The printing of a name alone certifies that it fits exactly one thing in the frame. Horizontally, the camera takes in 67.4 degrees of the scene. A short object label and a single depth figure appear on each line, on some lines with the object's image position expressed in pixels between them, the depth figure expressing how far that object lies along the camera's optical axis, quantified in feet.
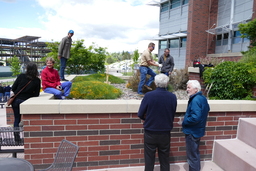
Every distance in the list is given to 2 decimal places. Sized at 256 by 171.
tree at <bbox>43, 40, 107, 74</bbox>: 34.71
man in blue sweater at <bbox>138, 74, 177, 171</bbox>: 8.47
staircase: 9.73
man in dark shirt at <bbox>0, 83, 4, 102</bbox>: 52.19
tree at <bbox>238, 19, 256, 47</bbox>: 28.02
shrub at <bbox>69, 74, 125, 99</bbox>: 17.26
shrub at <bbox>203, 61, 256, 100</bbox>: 14.21
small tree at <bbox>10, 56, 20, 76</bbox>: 151.02
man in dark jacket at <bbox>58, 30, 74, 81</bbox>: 21.89
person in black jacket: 12.12
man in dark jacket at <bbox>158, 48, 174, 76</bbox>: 21.99
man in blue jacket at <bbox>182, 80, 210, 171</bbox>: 8.87
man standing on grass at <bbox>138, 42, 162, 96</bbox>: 18.93
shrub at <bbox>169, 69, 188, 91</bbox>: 24.44
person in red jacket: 14.35
